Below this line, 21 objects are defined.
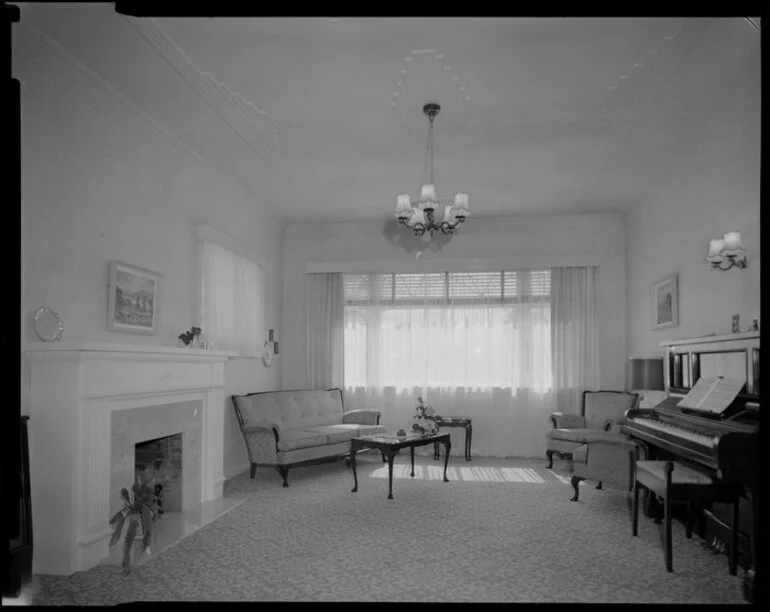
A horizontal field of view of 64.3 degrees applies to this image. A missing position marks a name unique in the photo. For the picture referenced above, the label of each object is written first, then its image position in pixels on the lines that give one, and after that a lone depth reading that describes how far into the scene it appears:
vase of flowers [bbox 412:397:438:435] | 6.75
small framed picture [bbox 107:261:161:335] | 4.62
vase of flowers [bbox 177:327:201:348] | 5.61
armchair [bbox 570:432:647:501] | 5.24
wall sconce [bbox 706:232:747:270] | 4.58
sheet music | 4.12
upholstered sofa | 6.59
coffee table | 6.00
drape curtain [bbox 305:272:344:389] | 8.77
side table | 8.10
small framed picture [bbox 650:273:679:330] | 6.29
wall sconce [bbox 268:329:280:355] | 8.36
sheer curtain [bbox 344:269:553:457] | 8.45
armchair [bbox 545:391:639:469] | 7.15
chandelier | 5.18
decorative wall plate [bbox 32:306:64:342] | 3.79
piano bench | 3.67
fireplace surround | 3.68
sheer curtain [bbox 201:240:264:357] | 6.37
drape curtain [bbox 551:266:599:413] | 8.28
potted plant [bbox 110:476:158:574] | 3.70
